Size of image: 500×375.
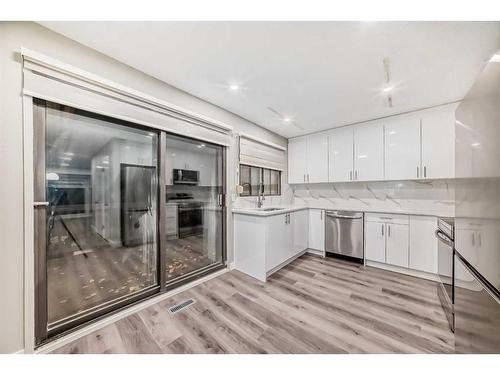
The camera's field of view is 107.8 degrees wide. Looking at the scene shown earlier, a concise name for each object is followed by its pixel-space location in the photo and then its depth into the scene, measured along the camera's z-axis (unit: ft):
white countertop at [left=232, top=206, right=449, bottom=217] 8.29
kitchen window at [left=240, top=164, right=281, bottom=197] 10.28
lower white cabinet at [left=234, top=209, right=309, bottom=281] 8.10
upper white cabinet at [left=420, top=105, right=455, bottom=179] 8.20
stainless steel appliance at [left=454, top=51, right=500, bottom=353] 2.48
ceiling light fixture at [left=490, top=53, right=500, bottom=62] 2.52
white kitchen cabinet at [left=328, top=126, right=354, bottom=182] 10.75
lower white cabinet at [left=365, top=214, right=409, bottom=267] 8.84
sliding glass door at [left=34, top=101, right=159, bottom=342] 4.55
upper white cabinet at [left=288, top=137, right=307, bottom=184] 12.62
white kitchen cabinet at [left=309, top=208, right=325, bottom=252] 11.15
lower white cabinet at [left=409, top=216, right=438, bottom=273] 8.14
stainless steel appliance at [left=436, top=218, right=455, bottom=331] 5.29
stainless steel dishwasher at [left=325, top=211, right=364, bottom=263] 9.91
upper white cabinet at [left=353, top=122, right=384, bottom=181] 9.84
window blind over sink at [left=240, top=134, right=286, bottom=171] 9.88
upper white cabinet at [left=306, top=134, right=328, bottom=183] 11.68
